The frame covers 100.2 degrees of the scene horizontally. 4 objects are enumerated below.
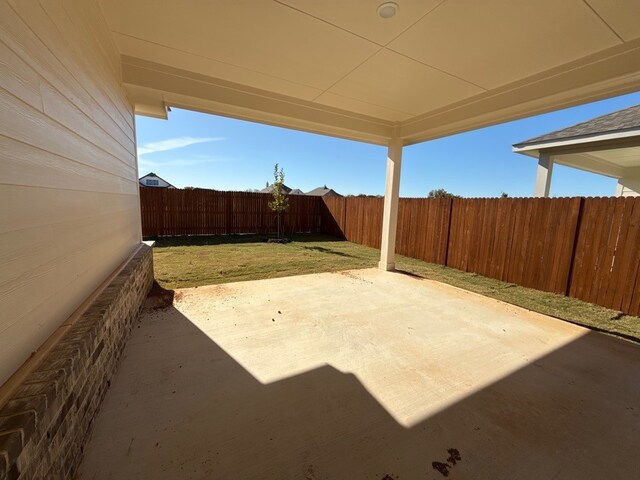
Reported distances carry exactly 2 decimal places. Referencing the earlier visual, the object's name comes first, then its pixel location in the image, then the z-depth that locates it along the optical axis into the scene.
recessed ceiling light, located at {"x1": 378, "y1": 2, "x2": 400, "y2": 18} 1.95
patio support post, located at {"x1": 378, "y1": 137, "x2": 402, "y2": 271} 5.25
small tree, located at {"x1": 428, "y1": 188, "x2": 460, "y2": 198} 35.26
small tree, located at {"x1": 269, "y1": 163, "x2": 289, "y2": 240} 9.67
